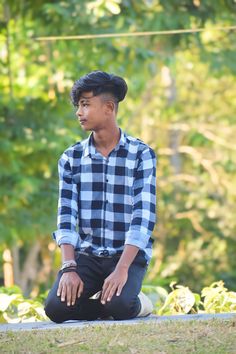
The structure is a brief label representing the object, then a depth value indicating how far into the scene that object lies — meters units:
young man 7.24
